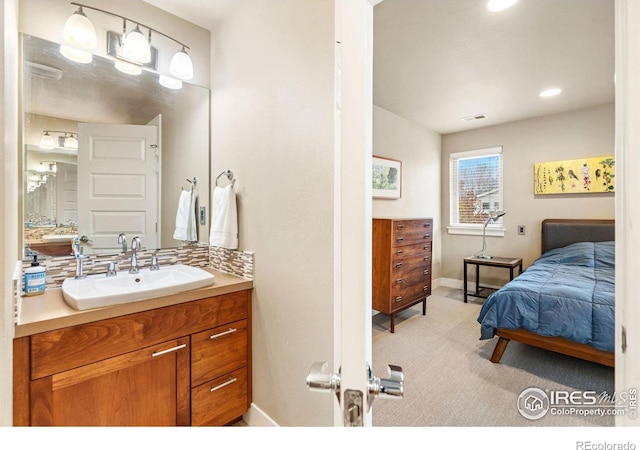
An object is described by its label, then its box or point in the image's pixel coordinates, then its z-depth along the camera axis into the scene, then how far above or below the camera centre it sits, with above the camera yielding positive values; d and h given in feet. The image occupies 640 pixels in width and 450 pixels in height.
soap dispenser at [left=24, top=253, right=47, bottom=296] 4.28 -0.83
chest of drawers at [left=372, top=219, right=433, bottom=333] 9.19 -1.34
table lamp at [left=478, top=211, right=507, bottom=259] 12.77 -0.17
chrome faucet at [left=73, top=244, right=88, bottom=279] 4.93 -0.59
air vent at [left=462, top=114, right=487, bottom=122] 11.70 +4.53
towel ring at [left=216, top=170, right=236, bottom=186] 5.78 +1.04
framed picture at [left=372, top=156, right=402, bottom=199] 10.63 +1.84
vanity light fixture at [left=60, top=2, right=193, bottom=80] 4.84 +3.36
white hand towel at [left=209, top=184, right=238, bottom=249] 5.52 +0.06
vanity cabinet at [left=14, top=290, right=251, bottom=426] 3.44 -2.06
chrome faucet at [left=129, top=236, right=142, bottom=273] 5.43 -0.55
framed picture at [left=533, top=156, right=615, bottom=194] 10.36 +1.89
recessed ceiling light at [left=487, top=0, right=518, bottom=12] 5.32 +4.21
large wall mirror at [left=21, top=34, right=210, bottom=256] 4.66 +1.41
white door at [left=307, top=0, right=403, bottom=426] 1.57 +0.02
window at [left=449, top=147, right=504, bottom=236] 13.32 +1.77
